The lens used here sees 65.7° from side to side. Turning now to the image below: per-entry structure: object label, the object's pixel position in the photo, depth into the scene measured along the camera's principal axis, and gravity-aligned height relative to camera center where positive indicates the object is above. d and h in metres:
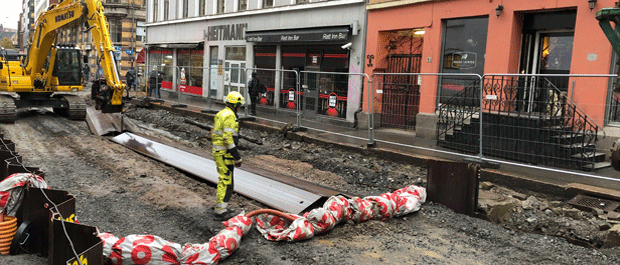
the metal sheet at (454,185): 7.39 -1.40
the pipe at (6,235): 5.36 -1.81
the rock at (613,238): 6.03 -1.68
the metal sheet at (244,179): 7.42 -1.72
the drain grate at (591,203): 7.22 -1.53
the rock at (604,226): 6.55 -1.67
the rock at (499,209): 7.27 -1.68
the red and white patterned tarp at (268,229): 4.96 -1.73
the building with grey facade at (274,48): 13.84 +1.66
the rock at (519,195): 8.12 -1.63
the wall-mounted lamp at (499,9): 12.28 +2.28
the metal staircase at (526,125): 8.29 -0.47
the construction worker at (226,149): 6.75 -0.92
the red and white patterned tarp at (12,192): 5.55 -1.38
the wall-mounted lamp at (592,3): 10.45 +2.18
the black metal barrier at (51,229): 4.34 -1.51
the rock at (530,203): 7.57 -1.64
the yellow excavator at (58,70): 12.81 +0.15
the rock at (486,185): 8.60 -1.57
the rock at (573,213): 7.11 -1.66
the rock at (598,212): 7.05 -1.59
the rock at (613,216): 6.77 -1.57
